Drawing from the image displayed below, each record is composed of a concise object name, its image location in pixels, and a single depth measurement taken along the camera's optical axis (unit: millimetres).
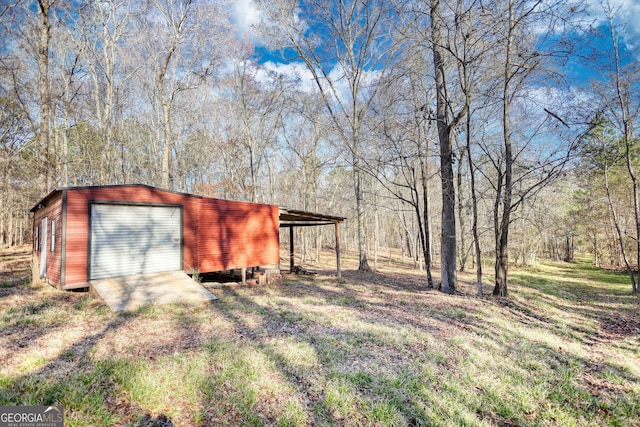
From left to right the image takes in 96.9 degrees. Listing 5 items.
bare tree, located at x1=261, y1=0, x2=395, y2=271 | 13836
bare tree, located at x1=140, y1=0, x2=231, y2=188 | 14203
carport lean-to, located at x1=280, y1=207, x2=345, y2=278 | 11438
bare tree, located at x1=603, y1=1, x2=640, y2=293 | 10248
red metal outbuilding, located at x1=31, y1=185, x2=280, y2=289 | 7637
